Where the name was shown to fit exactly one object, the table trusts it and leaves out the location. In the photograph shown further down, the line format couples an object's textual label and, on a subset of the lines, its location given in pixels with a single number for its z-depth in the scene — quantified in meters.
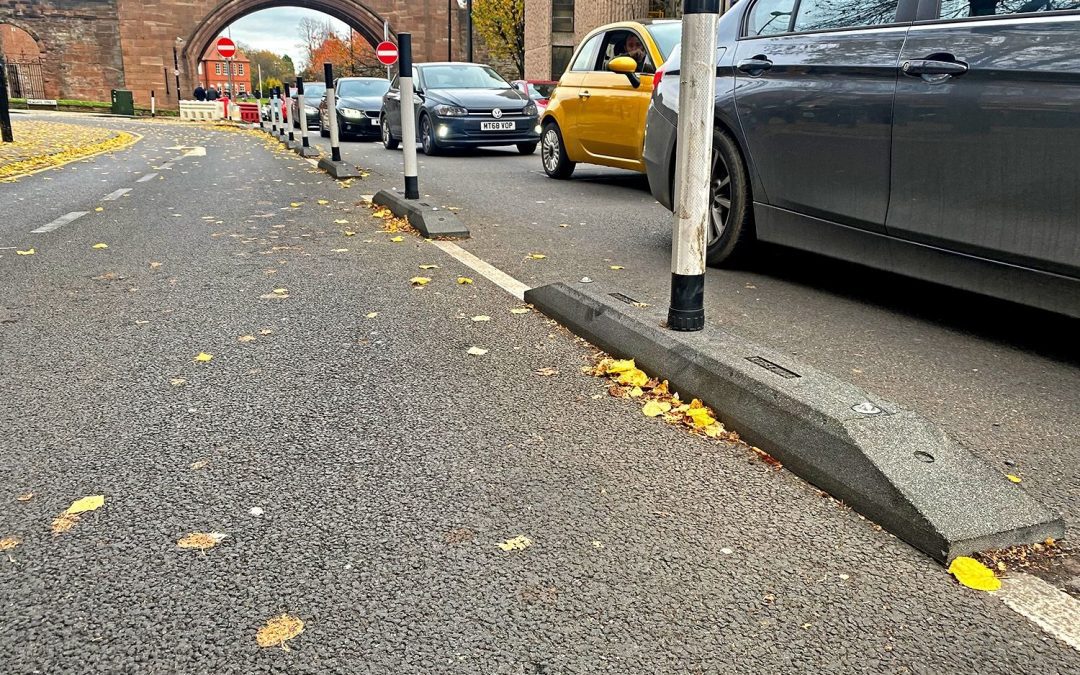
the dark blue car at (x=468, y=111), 14.96
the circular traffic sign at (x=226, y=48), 38.72
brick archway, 53.34
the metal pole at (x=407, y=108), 7.77
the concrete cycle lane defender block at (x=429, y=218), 6.83
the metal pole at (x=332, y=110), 12.55
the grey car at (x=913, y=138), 3.44
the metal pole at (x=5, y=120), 18.20
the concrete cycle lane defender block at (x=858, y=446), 2.25
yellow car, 9.55
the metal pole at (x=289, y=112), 20.22
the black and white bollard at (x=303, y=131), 15.25
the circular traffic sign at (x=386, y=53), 29.09
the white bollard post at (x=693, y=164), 3.29
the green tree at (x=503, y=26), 47.66
